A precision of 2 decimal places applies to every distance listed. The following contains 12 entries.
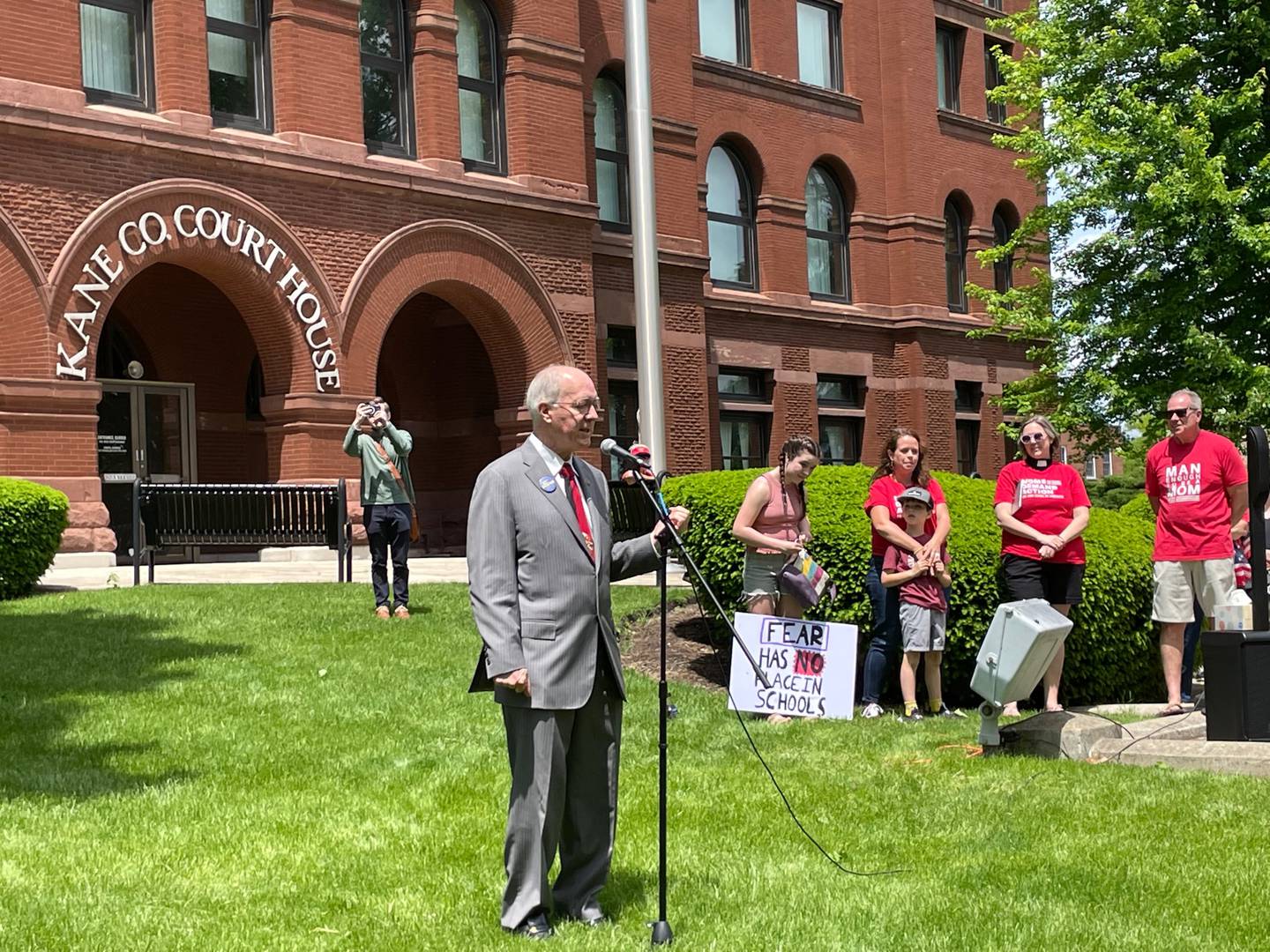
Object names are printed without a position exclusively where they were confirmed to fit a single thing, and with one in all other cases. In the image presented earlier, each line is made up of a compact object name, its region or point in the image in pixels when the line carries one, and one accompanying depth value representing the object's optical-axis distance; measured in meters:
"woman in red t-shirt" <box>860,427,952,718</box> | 9.89
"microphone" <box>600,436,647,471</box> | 4.76
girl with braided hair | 9.66
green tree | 20.67
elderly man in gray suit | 5.20
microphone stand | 4.99
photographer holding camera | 12.64
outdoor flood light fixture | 8.02
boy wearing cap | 9.86
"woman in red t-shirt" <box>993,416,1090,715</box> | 9.75
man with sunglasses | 9.46
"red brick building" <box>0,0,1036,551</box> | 17.30
